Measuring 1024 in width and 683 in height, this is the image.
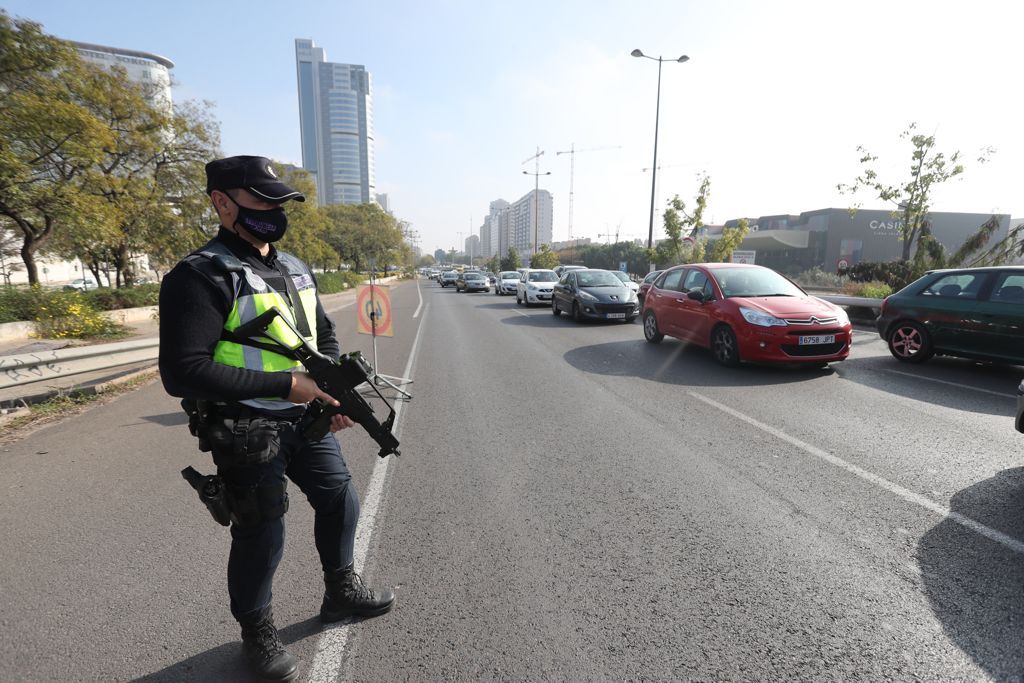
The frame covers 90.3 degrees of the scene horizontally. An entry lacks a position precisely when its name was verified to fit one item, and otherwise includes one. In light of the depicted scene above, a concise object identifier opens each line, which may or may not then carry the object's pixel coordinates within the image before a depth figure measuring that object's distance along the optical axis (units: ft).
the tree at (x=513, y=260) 216.13
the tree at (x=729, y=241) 85.15
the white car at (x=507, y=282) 98.07
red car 23.68
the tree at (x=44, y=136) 34.91
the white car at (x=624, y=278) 48.89
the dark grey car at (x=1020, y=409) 12.48
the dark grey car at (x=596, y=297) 44.65
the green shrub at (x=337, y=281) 100.42
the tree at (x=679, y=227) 86.74
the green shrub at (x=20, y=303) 37.63
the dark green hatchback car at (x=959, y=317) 22.24
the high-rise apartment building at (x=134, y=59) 332.39
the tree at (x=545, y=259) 183.83
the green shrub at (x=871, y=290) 54.08
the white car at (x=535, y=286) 65.82
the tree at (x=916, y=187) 64.28
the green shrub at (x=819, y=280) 102.04
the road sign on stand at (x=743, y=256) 71.51
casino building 177.68
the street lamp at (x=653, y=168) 79.51
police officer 5.71
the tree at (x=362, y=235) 163.53
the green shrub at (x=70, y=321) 37.14
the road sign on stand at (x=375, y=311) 26.45
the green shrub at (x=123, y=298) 47.11
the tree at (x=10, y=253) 53.58
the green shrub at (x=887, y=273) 55.26
